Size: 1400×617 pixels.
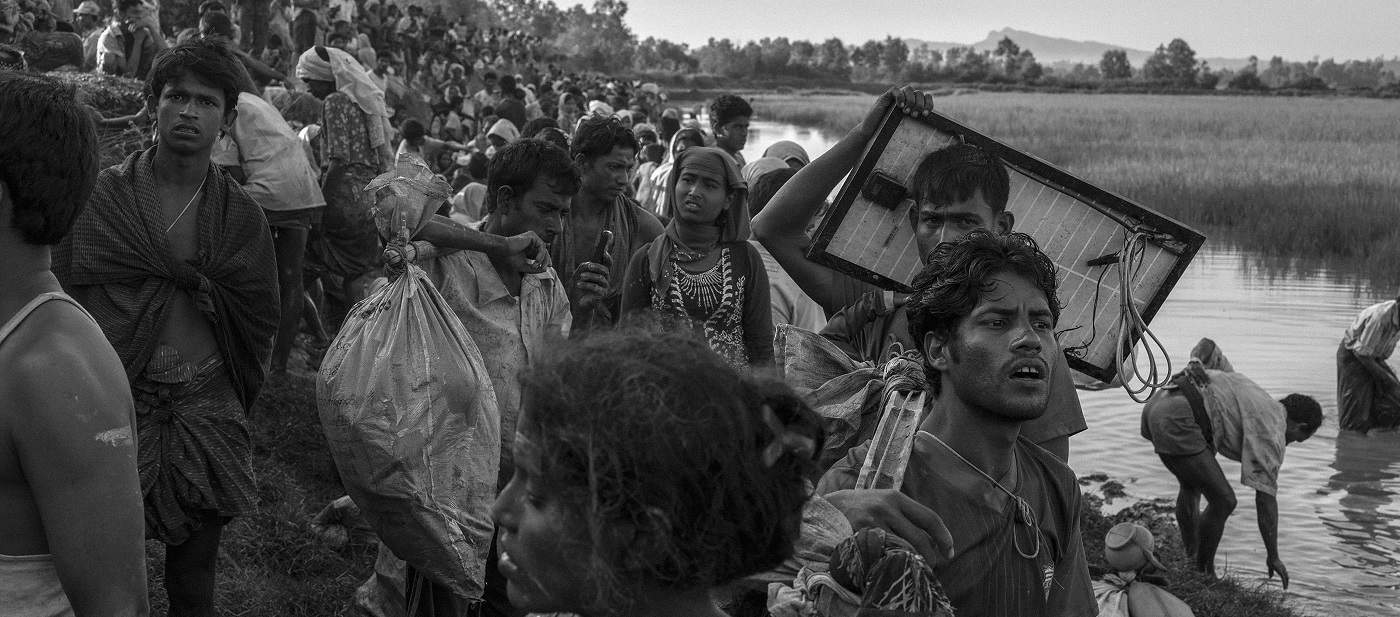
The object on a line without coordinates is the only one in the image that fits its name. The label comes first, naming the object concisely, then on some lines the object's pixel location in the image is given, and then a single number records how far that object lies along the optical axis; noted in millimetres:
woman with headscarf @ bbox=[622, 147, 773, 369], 4590
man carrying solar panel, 3105
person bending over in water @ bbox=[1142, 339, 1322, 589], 8312
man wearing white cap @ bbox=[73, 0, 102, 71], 15922
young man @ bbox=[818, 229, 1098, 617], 2643
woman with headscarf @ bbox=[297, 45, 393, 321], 7340
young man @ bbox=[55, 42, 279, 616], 3646
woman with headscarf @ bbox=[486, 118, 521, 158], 10758
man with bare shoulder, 2217
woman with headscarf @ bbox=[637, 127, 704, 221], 8609
